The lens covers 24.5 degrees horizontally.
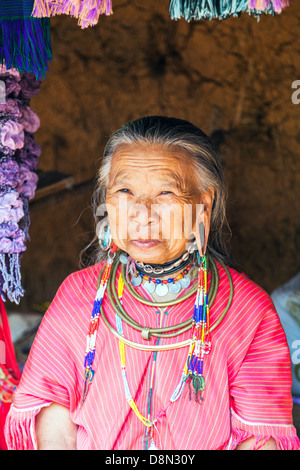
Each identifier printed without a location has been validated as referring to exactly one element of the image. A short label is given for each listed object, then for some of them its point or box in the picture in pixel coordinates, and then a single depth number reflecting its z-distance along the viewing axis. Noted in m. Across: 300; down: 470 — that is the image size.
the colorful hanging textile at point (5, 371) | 2.90
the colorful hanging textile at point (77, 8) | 2.37
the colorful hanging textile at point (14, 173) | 2.95
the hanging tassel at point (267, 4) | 2.27
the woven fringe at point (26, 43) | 2.58
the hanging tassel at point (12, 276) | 3.00
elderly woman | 2.50
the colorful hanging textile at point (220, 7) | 2.28
